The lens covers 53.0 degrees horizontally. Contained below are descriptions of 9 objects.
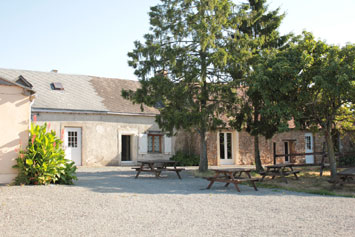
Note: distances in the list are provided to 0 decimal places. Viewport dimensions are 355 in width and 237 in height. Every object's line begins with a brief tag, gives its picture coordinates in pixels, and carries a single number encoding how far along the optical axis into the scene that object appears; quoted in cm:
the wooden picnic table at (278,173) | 1223
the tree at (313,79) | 1102
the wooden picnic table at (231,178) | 1000
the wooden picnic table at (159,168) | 1333
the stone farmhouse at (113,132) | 1962
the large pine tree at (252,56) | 1490
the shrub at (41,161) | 1005
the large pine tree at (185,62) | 1462
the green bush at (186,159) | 2150
